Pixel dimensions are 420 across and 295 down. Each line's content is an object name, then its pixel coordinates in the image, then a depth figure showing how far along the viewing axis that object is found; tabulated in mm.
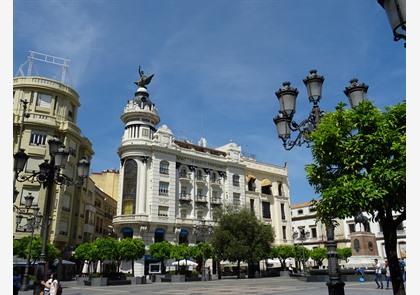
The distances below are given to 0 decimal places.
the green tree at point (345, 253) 49094
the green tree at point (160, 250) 36688
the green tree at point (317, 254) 47375
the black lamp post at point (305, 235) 63356
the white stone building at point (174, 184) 41906
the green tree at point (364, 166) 7410
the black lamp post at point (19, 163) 11805
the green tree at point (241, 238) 36375
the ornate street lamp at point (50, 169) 10747
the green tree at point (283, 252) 43553
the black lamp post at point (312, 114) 8039
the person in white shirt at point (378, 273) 20466
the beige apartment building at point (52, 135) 36812
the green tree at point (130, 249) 33434
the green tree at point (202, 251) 37094
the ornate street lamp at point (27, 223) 23656
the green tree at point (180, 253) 36125
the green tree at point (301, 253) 46284
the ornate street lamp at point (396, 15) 4516
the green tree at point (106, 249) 32406
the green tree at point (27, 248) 30906
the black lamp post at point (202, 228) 42938
